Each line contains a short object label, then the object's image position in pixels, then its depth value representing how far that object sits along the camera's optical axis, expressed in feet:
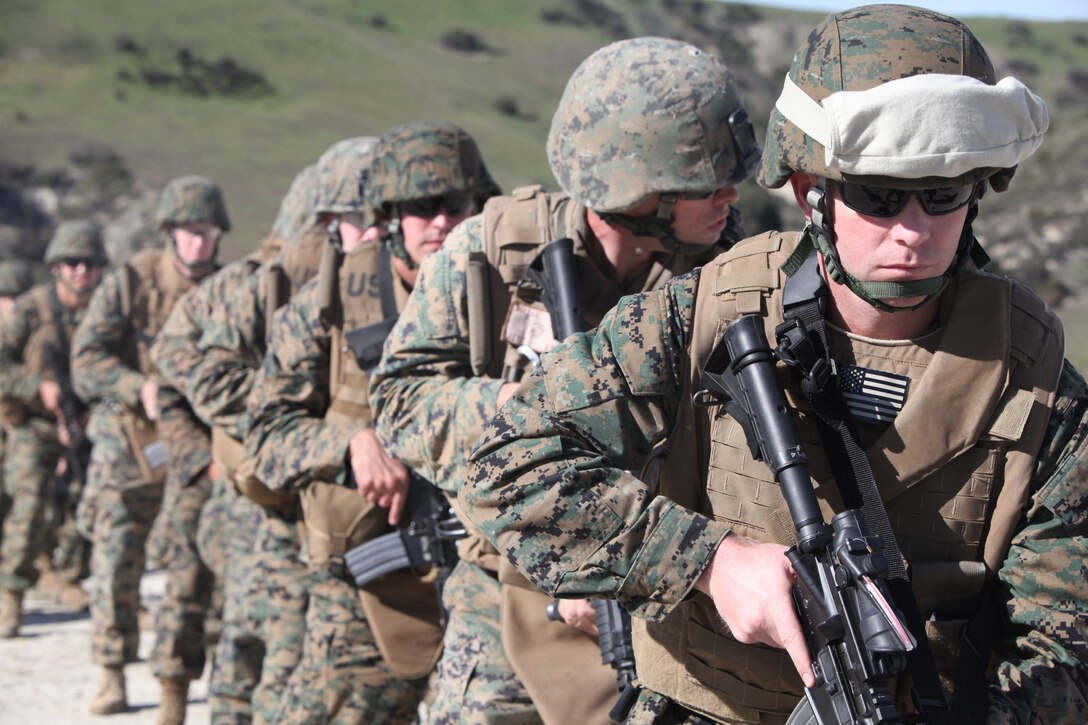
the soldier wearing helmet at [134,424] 52.31
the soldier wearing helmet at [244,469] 36.96
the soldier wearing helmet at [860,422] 16.26
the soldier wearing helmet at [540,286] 25.03
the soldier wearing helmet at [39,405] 70.33
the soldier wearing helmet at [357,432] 32.73
